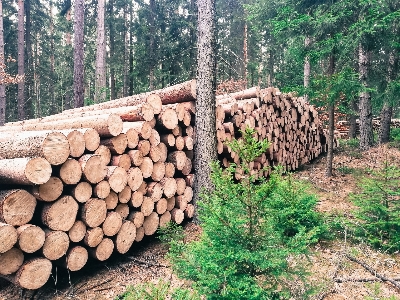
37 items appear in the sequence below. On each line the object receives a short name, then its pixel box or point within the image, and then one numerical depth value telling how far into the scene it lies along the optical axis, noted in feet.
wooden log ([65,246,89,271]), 13.42
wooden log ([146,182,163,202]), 17.11
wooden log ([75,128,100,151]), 14.11
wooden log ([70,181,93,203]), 13.42
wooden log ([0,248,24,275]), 11.60
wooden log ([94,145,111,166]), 14.79
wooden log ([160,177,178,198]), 17.85
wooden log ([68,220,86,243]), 13.44
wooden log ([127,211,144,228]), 16.20
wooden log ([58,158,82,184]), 12.87
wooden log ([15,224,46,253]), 11.64
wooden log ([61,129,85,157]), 13.28
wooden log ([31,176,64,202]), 12.21
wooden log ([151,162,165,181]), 17.48
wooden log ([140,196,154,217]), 16.70
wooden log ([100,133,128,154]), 15.35
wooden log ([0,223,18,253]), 11.12
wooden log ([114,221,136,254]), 15.31
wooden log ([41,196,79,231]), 12.50
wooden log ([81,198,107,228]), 13.71
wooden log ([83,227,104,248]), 13.93
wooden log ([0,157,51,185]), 11.57
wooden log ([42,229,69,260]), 12.43
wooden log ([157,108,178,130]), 17.90
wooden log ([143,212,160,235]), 17.08
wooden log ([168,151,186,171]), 18.81
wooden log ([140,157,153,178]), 16.67
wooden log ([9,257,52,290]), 11.83
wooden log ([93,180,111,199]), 14.15
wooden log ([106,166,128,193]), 14.61
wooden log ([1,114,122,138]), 15.10
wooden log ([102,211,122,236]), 14.64
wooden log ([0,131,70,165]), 12.26
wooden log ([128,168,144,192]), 15.79
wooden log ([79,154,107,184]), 13.52
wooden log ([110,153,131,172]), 15.39
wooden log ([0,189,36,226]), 11.41
